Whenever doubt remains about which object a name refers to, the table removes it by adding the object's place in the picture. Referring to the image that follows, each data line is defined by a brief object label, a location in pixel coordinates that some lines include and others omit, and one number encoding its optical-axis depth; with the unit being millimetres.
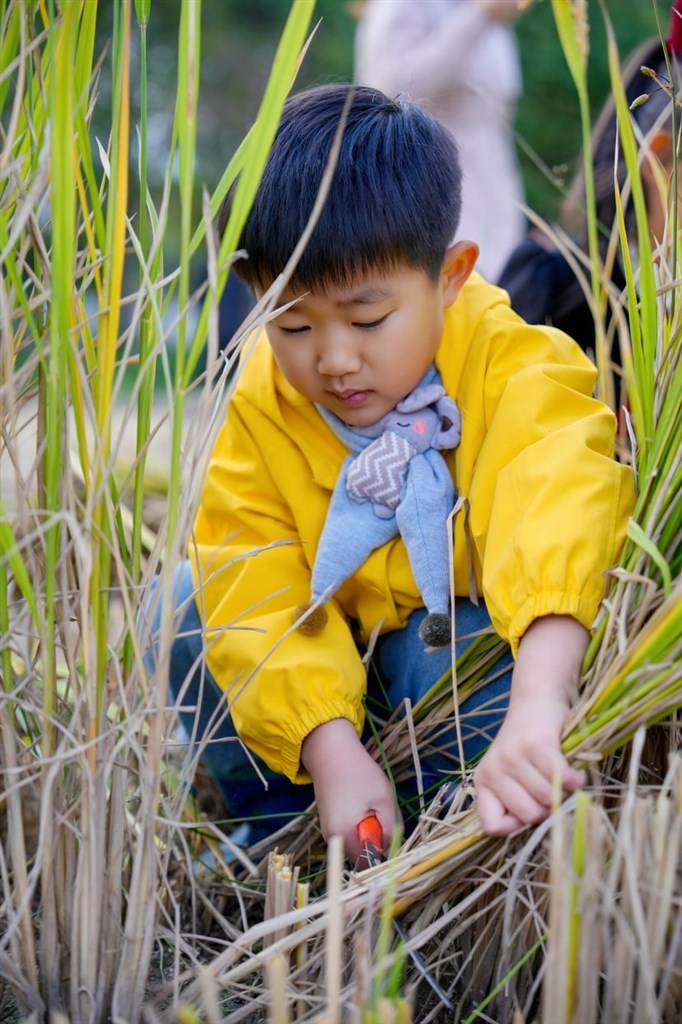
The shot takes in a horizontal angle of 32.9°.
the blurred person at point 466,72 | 2635
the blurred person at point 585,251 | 1906
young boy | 1062
